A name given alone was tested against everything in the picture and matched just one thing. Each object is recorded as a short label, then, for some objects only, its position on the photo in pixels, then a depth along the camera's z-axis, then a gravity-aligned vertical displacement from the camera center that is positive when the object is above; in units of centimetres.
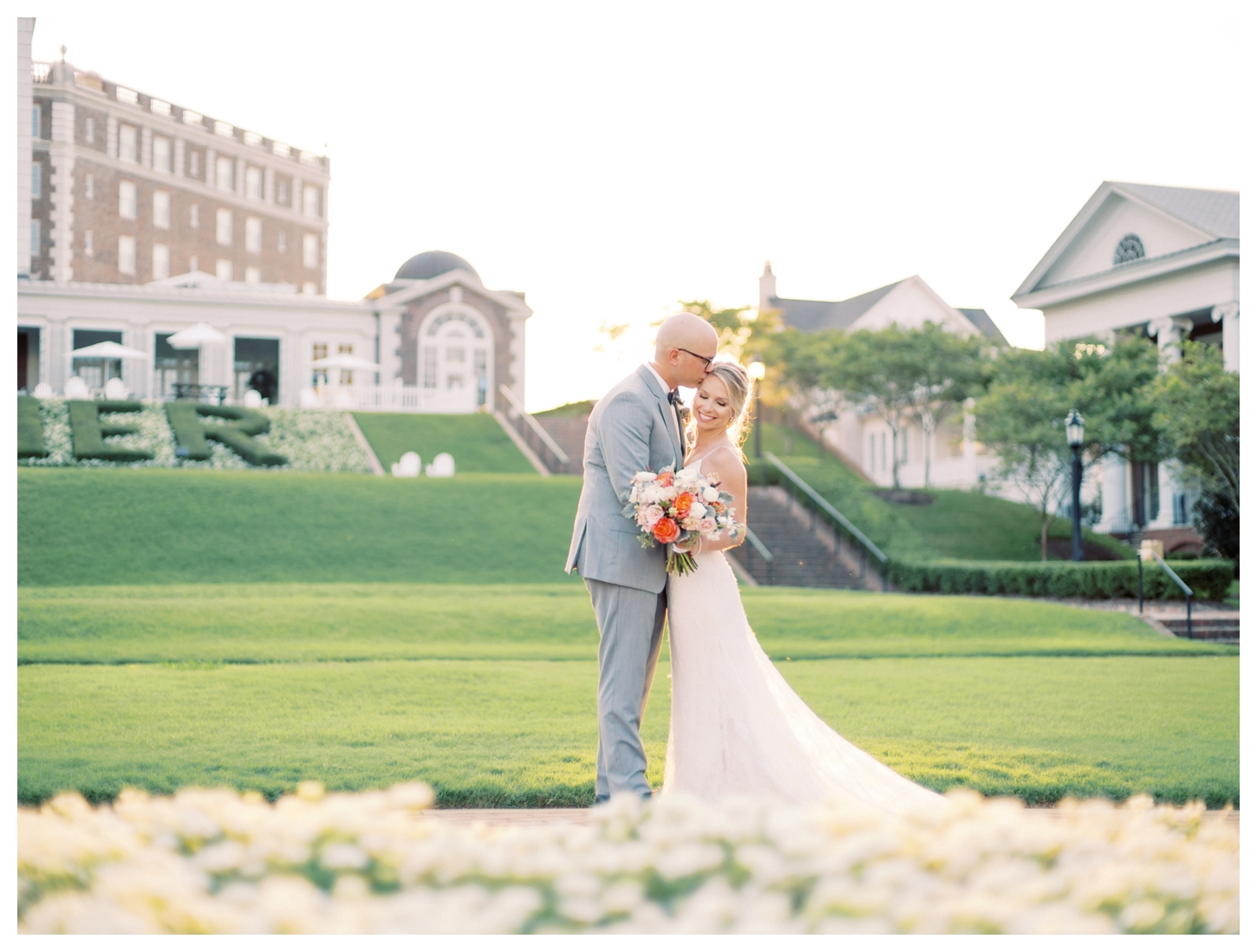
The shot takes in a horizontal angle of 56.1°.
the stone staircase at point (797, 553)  2453 -132
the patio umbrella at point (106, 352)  3644 +427
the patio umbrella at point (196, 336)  3788 +494
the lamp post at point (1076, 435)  2128 +106
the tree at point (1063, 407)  2602 +196
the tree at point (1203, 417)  2234 +147
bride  496 -95
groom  500 -27
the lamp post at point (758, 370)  3341 +357
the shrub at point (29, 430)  2681 +141
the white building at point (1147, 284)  2939 +575
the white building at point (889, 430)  3825 +270
